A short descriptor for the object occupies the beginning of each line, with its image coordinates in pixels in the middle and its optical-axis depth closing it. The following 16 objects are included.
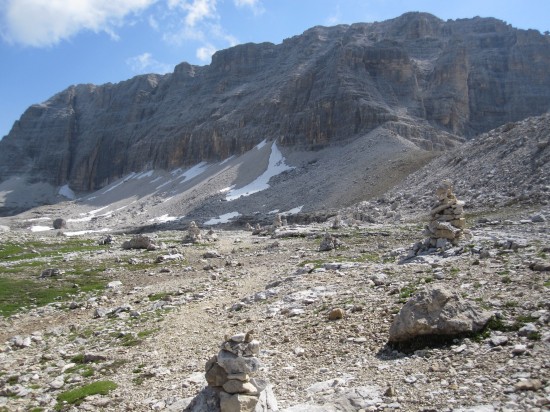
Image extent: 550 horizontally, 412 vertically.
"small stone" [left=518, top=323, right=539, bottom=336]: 10.10
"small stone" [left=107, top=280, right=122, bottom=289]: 28.79
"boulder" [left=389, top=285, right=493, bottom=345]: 10.89
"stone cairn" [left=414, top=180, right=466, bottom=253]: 22.14
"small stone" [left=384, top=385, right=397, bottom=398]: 9.16
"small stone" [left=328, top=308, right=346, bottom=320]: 14.00
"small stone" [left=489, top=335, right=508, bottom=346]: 10.11
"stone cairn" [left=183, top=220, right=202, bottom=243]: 53.47
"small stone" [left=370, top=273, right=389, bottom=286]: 16.89
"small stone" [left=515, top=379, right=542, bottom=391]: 8.22
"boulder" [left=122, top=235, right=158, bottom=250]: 47.76
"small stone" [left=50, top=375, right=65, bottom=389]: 13.02
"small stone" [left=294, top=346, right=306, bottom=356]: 12.26
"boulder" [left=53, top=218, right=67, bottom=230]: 112.00
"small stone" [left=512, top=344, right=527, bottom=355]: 9.49
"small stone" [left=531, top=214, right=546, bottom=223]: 27.96
